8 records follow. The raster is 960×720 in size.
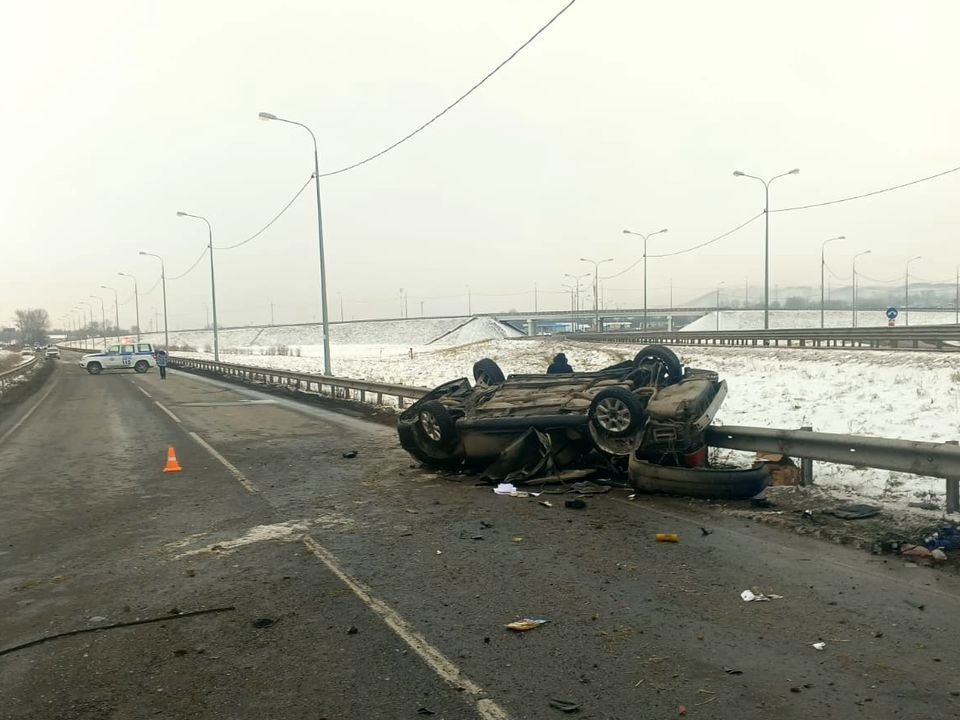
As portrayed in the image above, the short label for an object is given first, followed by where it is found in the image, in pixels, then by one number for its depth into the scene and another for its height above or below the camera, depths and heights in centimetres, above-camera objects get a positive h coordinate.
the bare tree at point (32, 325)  18138 +192
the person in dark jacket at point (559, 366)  1077 -68
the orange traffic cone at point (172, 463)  1011 -195
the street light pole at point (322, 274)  2682 +201
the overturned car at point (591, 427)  778 -126
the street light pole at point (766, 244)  4116 +433
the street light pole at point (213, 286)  4582 +286
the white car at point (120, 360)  4406 -188
